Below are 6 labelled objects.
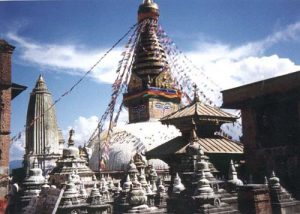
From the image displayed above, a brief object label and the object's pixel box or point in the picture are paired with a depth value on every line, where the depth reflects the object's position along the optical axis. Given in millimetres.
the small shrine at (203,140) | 16927
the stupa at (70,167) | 18391
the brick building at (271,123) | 15727
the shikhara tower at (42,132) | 39428
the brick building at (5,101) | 14633
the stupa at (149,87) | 33062
